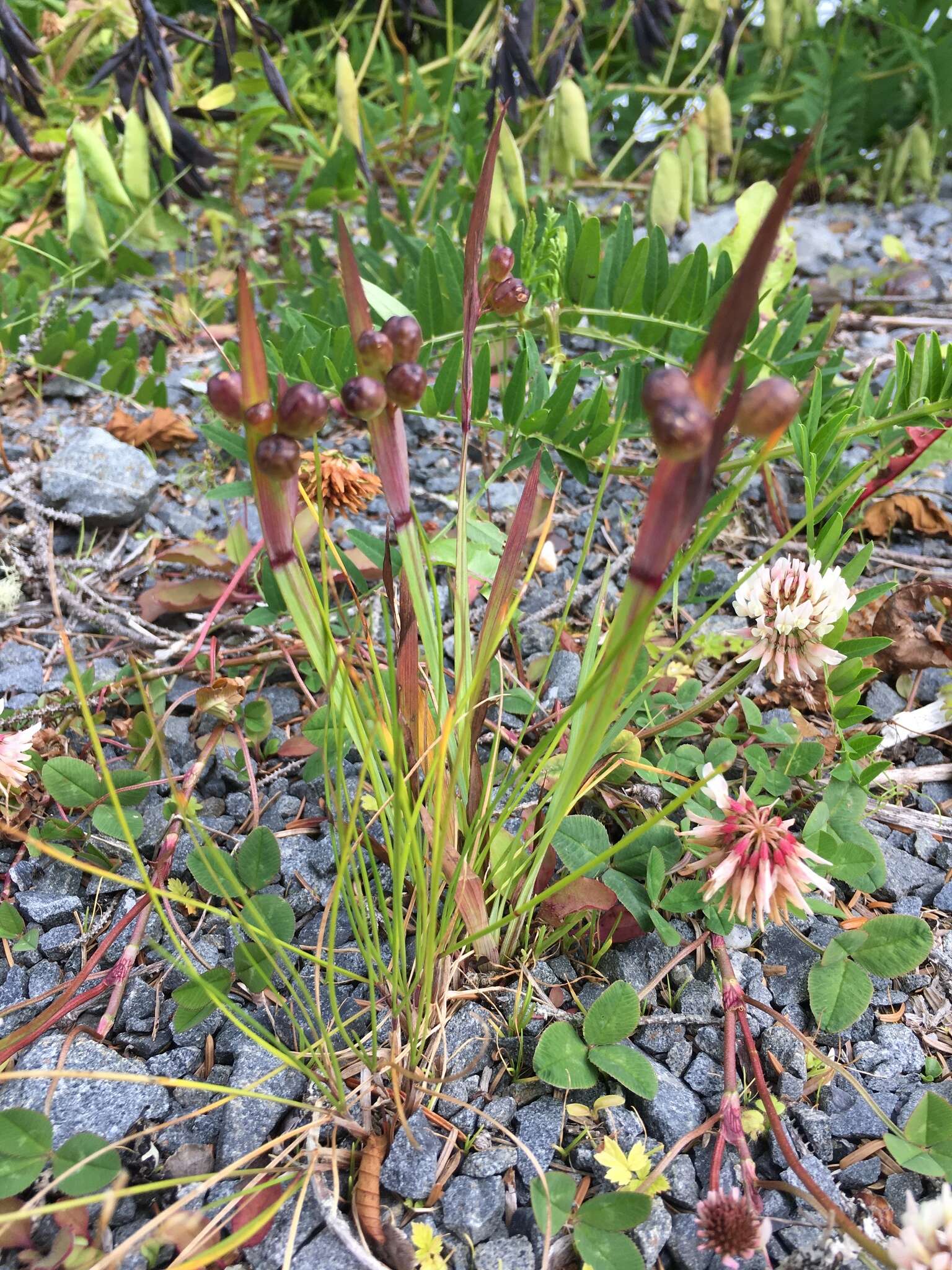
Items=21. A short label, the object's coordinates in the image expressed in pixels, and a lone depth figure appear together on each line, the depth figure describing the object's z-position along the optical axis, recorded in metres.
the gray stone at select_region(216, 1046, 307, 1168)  0.15
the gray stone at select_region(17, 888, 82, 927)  0.18
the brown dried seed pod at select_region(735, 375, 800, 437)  0.10
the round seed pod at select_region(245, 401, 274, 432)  0.12
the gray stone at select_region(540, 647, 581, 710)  0.22
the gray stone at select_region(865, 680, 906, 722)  0.22
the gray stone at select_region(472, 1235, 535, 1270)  0.14
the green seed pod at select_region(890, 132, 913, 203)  0.44
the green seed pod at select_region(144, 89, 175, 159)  0.32
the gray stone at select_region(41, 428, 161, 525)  0.27
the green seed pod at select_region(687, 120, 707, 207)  0.34
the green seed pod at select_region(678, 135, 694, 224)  0.33
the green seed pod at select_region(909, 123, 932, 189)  0.43
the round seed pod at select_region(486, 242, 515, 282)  0.15
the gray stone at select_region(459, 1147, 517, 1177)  0.15
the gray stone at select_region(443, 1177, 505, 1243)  0.14
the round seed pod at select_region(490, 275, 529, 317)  0.15
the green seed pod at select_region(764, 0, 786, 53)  0.39
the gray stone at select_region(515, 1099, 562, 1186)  0.15
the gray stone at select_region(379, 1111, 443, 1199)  0.14
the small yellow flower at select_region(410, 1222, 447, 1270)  0.13
